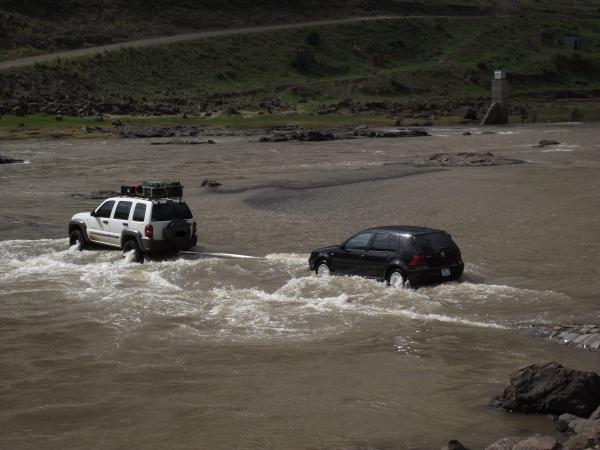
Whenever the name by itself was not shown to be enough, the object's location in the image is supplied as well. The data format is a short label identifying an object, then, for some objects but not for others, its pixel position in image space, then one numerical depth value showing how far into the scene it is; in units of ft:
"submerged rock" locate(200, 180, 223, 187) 140.00
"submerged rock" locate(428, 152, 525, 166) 165.58
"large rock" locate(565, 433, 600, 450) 35.32
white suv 82.33
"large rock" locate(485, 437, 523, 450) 36.47
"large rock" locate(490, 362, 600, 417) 43.70
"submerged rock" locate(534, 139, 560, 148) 203.92
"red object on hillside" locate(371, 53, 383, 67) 352.08
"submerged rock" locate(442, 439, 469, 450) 37.96
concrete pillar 281.54
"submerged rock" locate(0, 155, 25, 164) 176.14
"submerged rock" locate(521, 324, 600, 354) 55.77
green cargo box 82.89
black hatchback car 69.36
